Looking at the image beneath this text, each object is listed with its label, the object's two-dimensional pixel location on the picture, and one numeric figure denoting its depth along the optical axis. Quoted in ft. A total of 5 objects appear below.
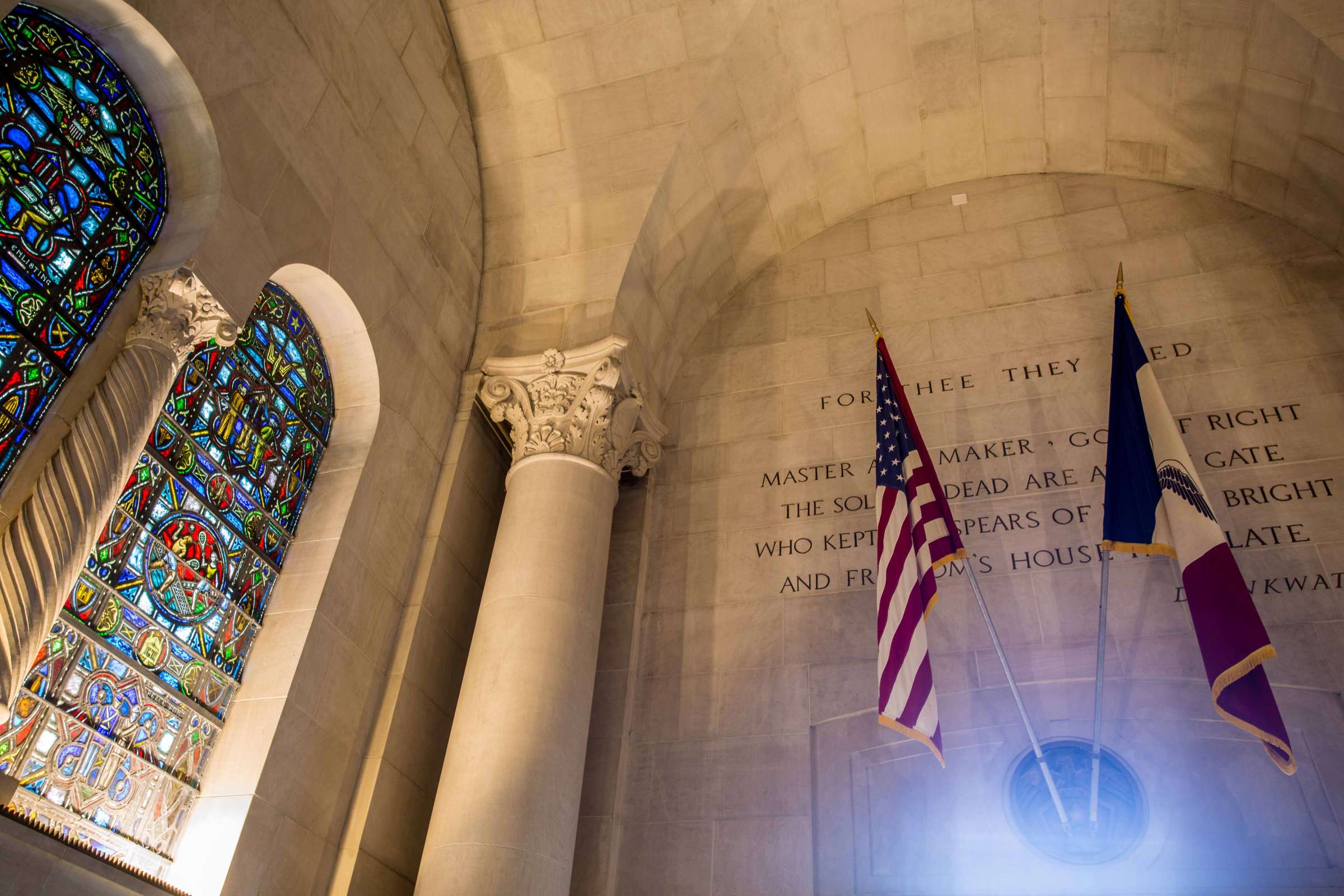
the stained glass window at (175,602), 19.25
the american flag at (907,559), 23.20
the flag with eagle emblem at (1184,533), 21.16
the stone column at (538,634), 23.65
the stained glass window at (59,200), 19.35
